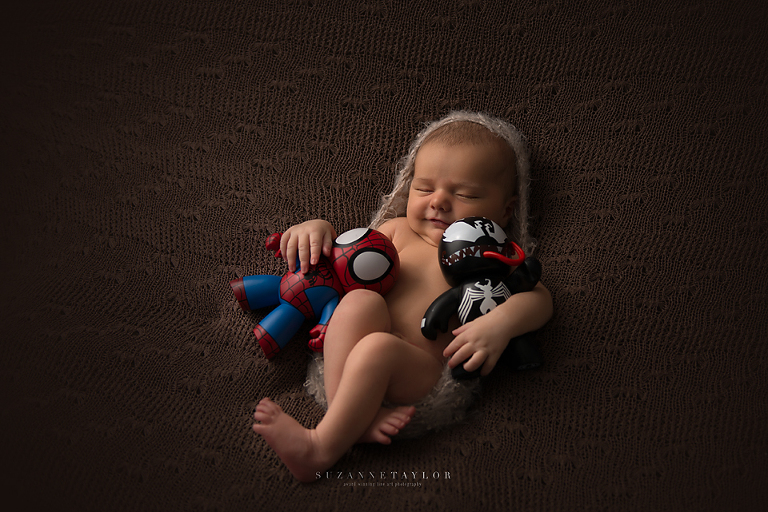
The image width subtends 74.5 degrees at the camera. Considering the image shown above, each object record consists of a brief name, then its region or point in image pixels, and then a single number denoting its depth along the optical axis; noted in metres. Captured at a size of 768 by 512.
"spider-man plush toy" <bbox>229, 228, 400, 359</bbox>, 1.04
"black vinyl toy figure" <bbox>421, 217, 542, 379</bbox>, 0.97
